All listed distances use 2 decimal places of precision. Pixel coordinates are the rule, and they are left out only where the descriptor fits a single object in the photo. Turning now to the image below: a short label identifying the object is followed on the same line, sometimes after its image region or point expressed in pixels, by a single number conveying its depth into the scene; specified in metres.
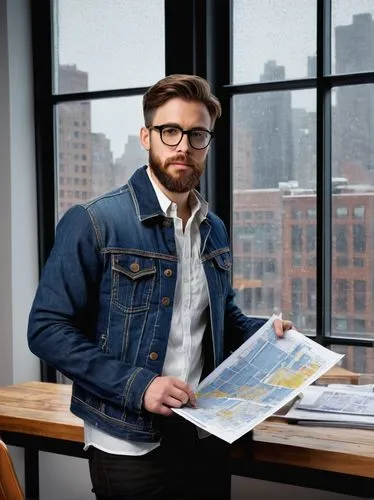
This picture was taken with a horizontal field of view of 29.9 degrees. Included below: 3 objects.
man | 1.43
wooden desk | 1.71
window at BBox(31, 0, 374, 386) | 2.64
